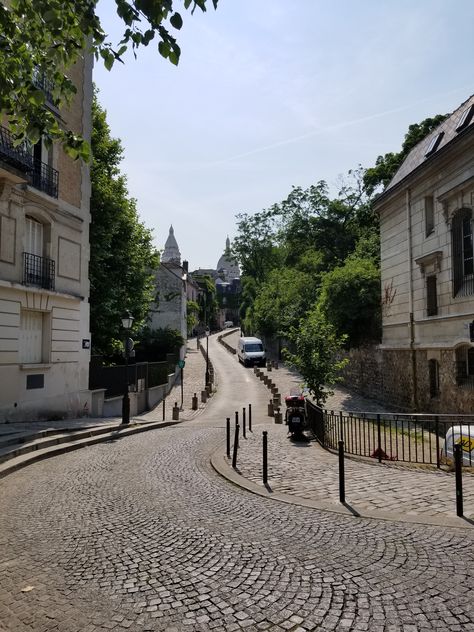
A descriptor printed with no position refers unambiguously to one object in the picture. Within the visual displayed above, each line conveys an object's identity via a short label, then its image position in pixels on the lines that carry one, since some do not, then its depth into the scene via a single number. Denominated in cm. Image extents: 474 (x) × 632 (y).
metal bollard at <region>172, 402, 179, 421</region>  2061
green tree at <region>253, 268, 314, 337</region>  4048
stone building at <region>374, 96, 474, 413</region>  1595
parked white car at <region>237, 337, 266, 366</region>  4338
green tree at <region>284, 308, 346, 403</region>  1570
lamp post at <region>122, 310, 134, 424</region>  1683
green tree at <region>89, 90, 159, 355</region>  2200
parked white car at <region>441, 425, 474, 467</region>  937
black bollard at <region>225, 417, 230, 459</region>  1026
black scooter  1205
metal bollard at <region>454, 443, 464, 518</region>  592
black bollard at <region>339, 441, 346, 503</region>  665
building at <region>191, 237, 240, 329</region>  12525
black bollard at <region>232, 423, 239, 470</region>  908
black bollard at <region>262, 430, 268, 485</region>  786
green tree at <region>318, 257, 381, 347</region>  2361
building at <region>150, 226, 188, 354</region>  4638
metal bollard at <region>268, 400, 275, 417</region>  2177
